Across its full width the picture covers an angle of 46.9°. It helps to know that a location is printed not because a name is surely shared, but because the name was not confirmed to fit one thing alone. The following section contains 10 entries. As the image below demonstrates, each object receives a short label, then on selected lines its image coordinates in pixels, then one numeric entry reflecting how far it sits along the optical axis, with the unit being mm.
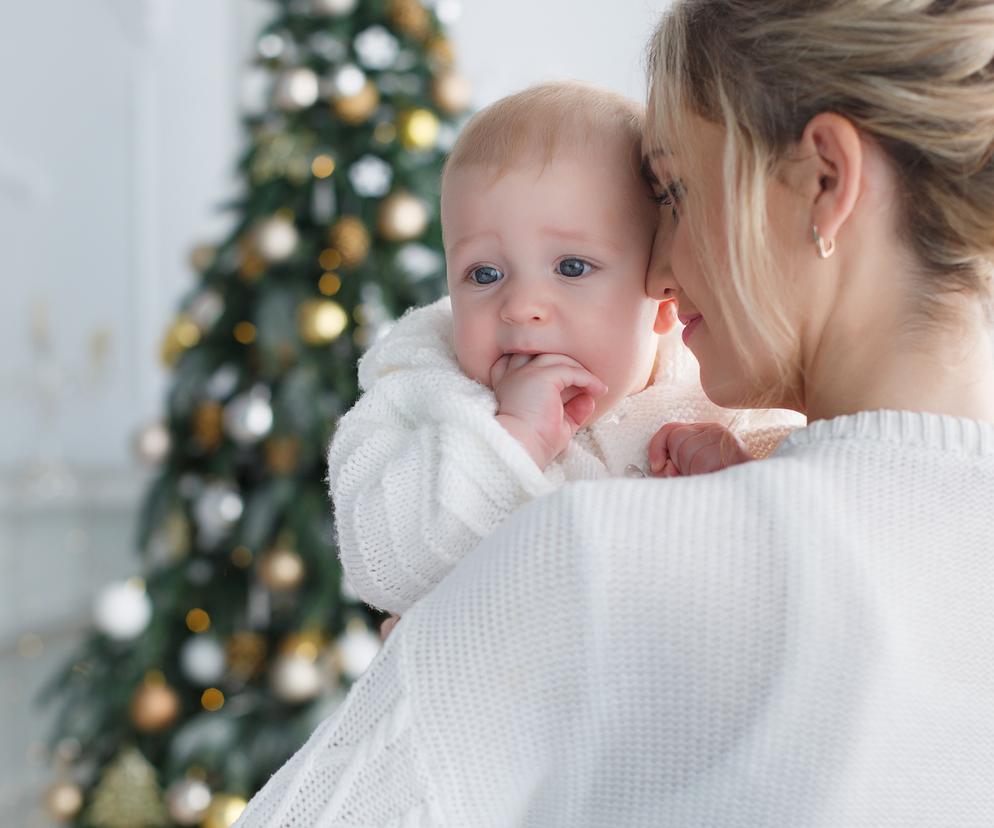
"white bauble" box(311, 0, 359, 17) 2496
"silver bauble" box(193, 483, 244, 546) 2486
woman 766
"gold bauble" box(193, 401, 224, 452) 2508
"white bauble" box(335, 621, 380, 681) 2348
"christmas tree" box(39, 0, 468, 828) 2373
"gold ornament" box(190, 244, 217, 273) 2604
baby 1006
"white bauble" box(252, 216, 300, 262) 2395
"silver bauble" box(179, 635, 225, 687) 2451
